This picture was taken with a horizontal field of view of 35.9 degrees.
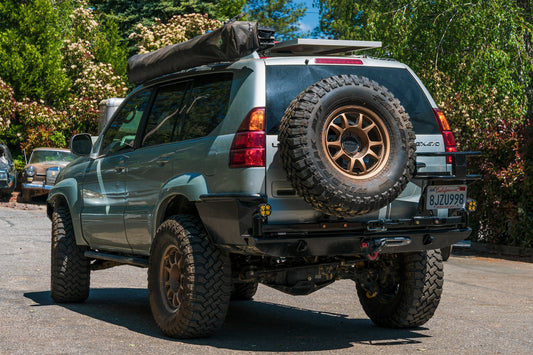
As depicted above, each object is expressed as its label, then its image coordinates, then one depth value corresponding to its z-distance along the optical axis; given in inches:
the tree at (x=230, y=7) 1890.4
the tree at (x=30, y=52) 1381.6
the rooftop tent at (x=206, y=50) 235.6
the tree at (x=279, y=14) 2758.4
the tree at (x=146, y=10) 1748.3
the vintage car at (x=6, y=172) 1039.6
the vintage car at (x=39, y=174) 1022.4
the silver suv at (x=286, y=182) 216.1
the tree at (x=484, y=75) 586.9
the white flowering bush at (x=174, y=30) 1407.5
